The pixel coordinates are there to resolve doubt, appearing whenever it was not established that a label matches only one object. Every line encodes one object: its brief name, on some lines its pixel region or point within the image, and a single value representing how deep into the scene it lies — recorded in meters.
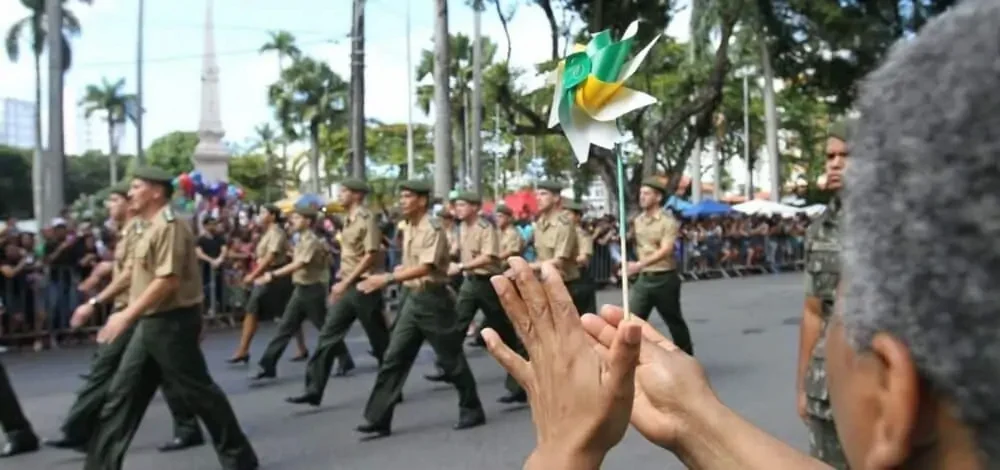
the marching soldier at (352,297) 8.28
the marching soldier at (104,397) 6.43
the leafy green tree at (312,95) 61.16
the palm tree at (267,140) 70.39
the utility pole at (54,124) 15.23
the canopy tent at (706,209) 30.34
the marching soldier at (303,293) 9.73
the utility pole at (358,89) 17.69
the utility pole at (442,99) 16.61
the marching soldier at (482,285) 9.67
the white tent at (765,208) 32.38
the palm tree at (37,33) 37.72
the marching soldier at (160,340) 5.70
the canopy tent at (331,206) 23.88
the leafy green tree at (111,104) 66.38
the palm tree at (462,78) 42.11
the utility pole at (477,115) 22.92
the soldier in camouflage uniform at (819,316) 3.31
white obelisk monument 31.36
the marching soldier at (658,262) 9.34
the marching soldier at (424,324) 7.45
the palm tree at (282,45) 60.22
